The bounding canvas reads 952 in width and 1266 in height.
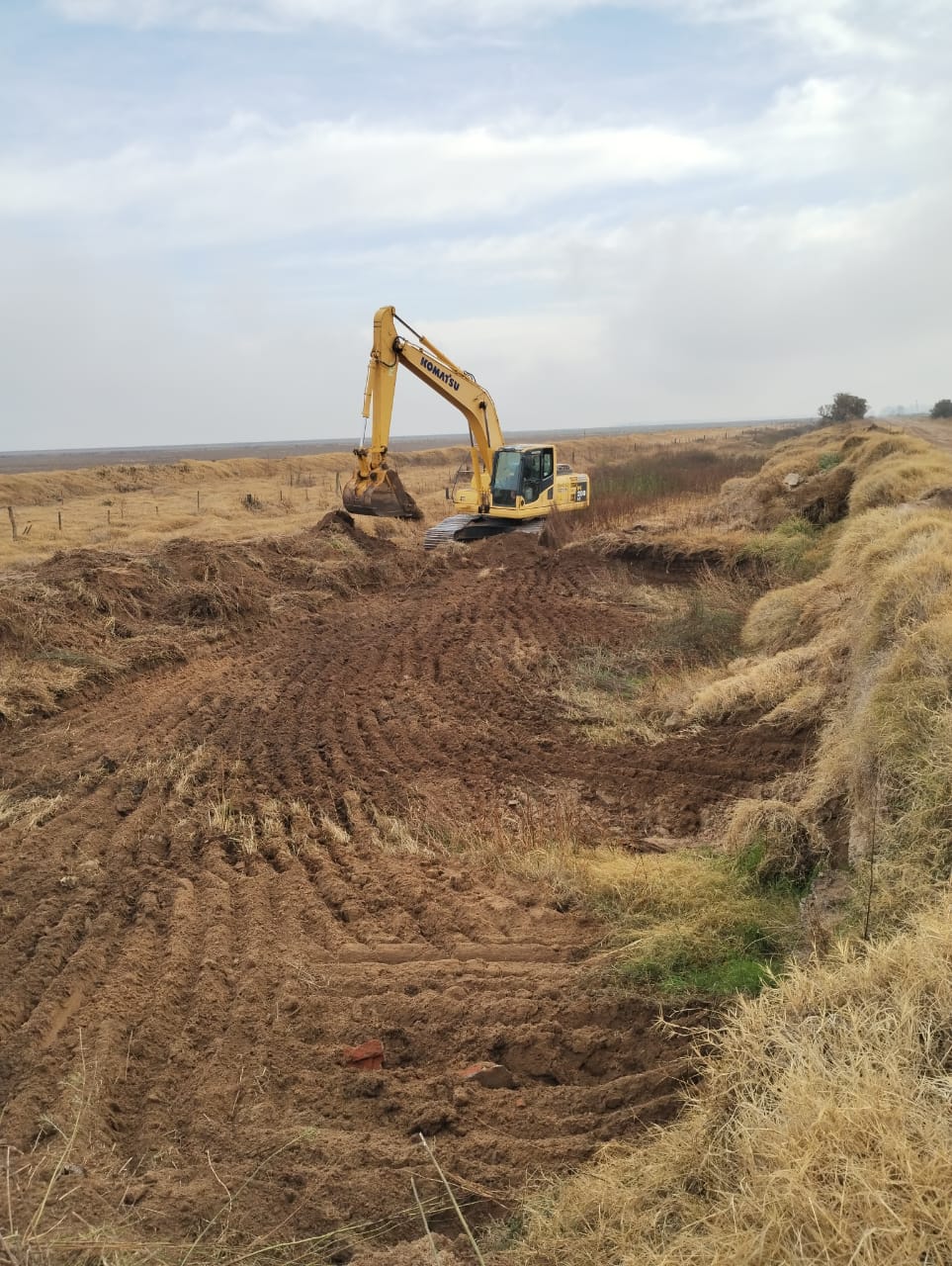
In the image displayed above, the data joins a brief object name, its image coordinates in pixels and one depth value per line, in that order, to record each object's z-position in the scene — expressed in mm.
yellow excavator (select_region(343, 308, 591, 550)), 17688
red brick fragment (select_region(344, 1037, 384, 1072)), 3918
